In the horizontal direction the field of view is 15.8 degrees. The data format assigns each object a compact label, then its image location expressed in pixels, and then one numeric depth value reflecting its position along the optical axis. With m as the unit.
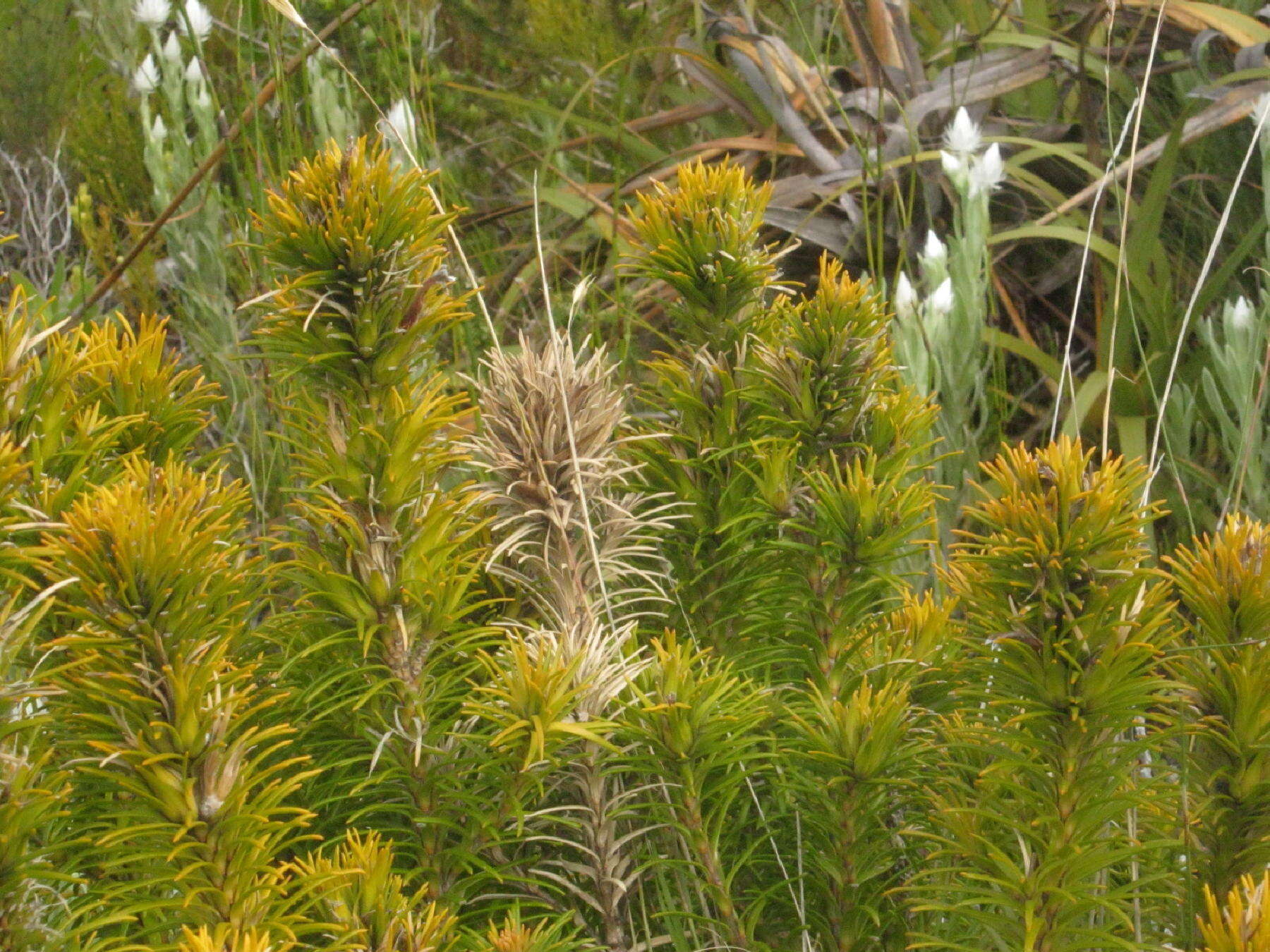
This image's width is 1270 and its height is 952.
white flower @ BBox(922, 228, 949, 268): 3.30
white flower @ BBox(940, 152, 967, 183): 3.48
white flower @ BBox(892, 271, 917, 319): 3.17
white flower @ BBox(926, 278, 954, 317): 3.22
